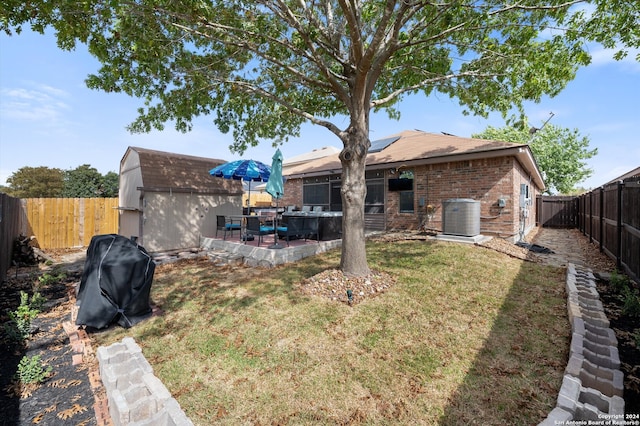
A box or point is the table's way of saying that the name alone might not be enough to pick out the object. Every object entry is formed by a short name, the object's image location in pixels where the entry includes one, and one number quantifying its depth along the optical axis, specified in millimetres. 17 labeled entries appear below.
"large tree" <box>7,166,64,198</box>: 26234
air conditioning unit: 8531
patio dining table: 9071
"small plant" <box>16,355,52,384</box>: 3166
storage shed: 9516
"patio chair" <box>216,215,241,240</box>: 9984
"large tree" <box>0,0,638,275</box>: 4855
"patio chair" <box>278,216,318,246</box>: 8008
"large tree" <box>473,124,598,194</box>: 25172
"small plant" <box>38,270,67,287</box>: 6803
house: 9211
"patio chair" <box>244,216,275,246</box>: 8461
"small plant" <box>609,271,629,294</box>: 5352
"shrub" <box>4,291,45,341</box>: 4102
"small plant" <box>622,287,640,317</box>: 4277
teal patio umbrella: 8016
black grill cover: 4246
